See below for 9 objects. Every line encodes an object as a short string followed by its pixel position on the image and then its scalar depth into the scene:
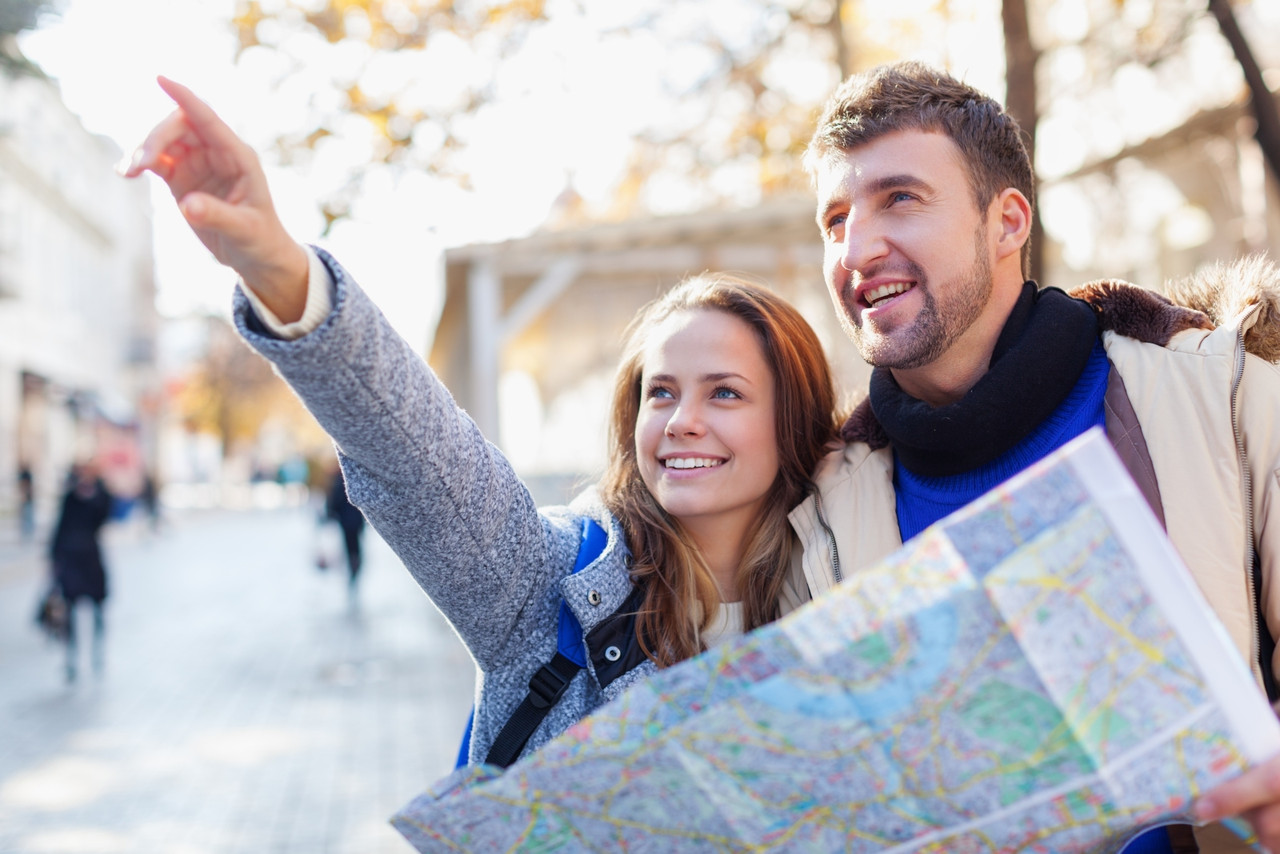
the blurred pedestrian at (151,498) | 26.56
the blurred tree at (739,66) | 6.83
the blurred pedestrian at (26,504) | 21.45
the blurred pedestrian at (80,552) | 9.26
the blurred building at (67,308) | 26.95
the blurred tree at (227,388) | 50.00
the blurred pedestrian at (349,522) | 12.23
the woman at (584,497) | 1.37
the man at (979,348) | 1.67
